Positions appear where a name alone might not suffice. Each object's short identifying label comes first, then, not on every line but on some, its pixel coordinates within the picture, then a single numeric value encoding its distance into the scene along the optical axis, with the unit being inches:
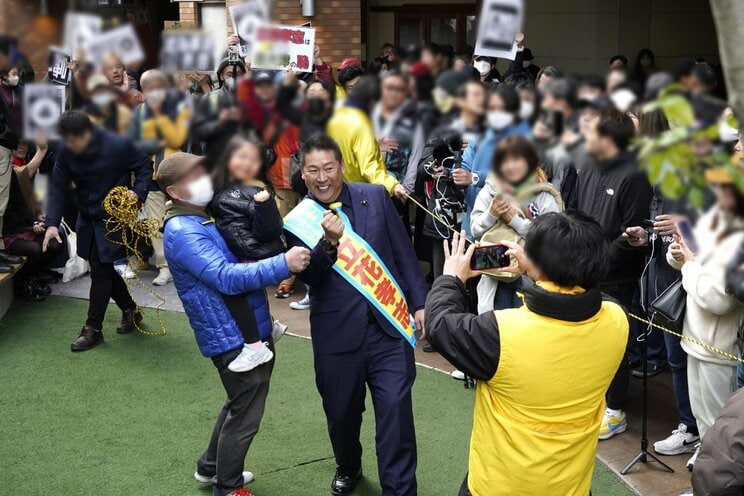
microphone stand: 193.8
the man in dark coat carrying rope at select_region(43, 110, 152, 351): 244.5
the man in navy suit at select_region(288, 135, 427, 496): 172.7
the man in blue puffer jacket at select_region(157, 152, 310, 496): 165.3
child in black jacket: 172.7
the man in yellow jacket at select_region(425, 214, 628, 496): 126.8
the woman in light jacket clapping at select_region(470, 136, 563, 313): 208.4
